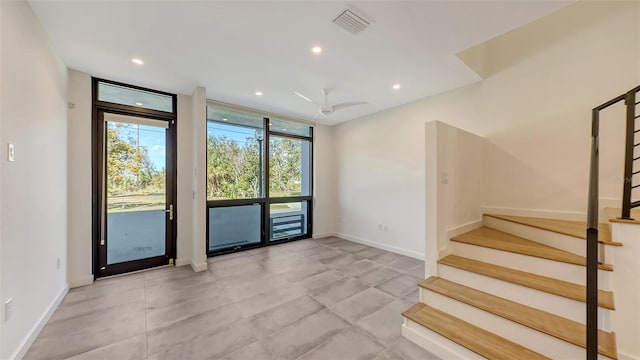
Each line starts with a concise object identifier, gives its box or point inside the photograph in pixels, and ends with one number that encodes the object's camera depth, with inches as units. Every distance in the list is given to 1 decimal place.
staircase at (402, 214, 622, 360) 66.1
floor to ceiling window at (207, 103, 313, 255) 182.5
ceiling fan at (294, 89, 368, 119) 149.6
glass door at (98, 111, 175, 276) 139.8
